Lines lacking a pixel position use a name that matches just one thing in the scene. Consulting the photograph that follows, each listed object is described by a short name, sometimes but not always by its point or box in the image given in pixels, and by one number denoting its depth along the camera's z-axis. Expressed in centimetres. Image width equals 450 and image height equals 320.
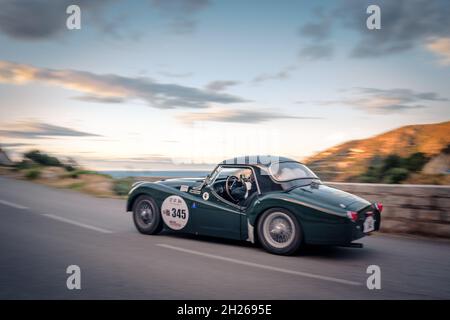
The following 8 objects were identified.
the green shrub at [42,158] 2458
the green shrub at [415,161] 1631
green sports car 681
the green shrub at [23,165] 2231
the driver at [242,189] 763
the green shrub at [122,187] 1565
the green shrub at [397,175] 1546
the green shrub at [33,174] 1922
